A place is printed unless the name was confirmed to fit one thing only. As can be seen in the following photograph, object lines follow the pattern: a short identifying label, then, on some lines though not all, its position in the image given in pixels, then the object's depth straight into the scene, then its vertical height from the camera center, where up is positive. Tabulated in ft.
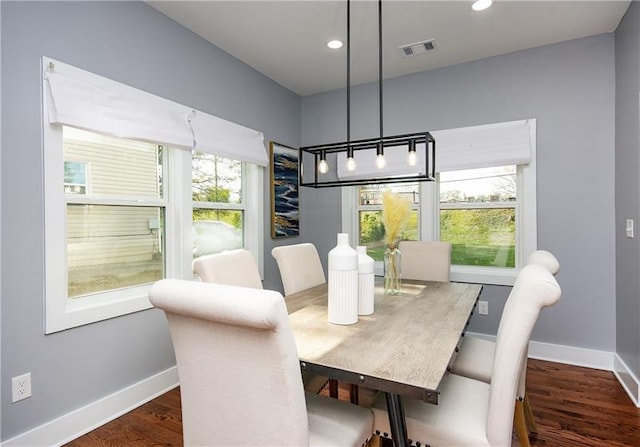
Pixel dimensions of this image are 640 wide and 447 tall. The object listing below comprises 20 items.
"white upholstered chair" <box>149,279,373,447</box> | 3.04 -1.41
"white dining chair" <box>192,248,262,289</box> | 6.29 -0.91
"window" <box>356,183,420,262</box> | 12.64 +0.12
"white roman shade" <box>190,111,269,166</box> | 9.14 +2.29
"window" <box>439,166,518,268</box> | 10.85 +0.11
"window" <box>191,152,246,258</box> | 9.66 +0.50
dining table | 3.64 -1.57
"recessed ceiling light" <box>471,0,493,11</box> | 7.84 +4.77
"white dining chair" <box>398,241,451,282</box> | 9.32 -1.12
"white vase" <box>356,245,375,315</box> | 5.72 -1.06
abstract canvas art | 12.17 +1.02
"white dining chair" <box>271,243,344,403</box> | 8.21 -1.15
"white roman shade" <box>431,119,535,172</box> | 10.12 +2.17
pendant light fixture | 6.47 +1.55
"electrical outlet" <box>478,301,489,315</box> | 10.85 -2.73
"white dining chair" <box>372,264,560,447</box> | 3.75 -2.15
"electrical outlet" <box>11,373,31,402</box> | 5.83 -2.72
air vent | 9.73 +4.80
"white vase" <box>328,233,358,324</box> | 5.13 -0.96
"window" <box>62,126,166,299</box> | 7.03 +0.12
